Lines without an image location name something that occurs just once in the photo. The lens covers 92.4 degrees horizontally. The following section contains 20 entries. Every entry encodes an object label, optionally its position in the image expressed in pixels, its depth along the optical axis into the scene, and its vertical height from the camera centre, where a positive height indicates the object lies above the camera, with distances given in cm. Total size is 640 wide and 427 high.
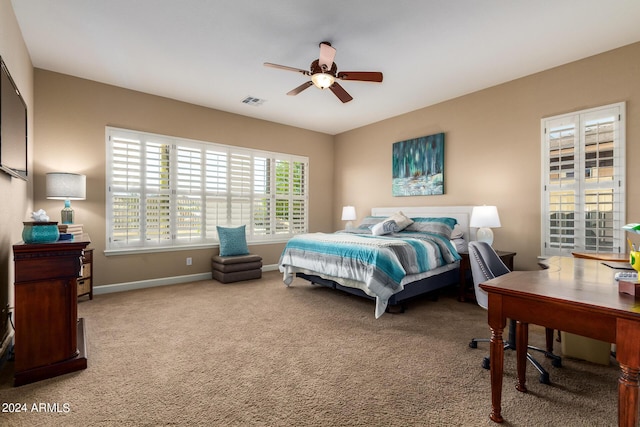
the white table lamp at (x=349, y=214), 617 -7
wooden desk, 123 -46
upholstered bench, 493 -96
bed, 334 -56
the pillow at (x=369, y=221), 538 -19
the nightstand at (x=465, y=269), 399 -76
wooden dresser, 205 -71
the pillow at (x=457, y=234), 454 -33
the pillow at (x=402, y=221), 476 -15
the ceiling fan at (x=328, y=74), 314 +146
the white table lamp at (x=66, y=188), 359 +24
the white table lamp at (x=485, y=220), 400 -11
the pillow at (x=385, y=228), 466 -26
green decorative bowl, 214 -17
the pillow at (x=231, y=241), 520 -54
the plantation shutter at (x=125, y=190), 443 +29
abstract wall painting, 513 +79
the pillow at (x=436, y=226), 446 -22
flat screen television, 222 +66
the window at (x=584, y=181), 345 +37
